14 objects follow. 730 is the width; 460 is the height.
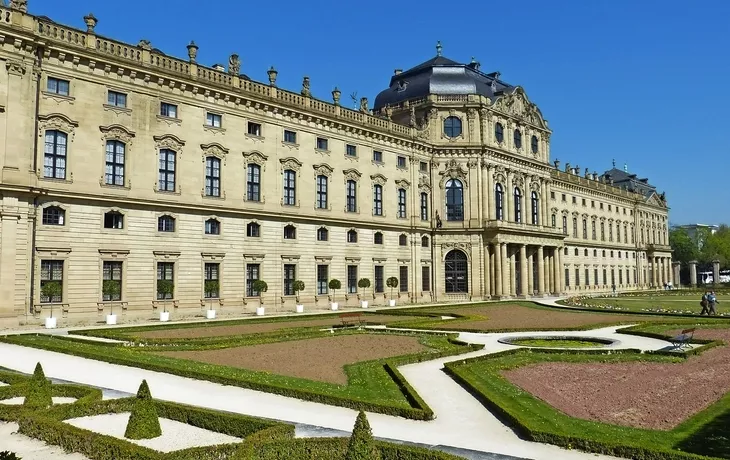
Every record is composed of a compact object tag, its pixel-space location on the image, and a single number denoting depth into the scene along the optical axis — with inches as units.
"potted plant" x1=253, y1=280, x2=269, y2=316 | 1535.4
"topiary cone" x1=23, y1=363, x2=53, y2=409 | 471.5
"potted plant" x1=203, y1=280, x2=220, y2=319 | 1481.3
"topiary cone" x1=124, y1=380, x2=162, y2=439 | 412.8
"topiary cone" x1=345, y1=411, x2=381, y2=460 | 305.3
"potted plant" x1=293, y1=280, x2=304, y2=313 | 1620.3
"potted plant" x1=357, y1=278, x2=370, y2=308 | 1827.0
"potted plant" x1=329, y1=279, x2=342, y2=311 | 1717.5
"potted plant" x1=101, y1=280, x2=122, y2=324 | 1264.4
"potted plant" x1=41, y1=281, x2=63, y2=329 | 1148.5
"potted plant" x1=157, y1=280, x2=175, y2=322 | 1381.6
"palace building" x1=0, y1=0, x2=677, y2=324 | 1224.8
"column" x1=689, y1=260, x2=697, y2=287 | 3966.5
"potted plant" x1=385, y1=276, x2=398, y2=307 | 1936.9
